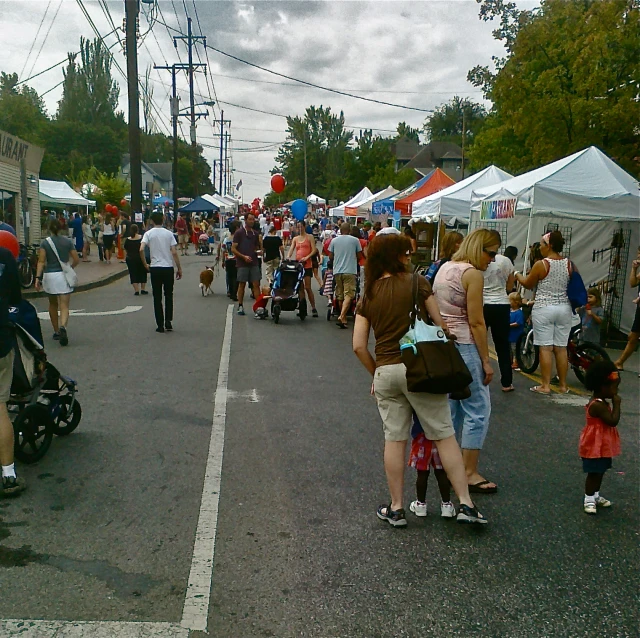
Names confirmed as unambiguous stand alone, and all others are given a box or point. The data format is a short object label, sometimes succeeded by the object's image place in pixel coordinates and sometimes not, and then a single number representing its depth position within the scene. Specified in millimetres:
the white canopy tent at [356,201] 32662
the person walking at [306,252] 13812
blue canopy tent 38750
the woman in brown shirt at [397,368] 4082
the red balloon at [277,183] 33906
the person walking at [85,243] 27969
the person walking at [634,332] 8945
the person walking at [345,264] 12461
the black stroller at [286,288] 12922
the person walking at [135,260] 16484
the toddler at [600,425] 4379
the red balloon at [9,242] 5051
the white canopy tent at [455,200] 16406
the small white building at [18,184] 19906
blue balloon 31681
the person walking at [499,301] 7559
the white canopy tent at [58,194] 32594
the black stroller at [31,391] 5074
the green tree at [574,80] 18922
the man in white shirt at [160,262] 11312
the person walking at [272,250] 15555
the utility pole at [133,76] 21406
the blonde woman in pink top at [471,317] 4551
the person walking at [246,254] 13586
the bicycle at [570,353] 7965
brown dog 17062
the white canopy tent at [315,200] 55850
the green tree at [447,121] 114938
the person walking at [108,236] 25906
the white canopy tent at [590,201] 10977
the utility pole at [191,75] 46969
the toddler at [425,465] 4316
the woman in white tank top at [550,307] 7578
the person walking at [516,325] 9172
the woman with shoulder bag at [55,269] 10172
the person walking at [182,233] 35250
